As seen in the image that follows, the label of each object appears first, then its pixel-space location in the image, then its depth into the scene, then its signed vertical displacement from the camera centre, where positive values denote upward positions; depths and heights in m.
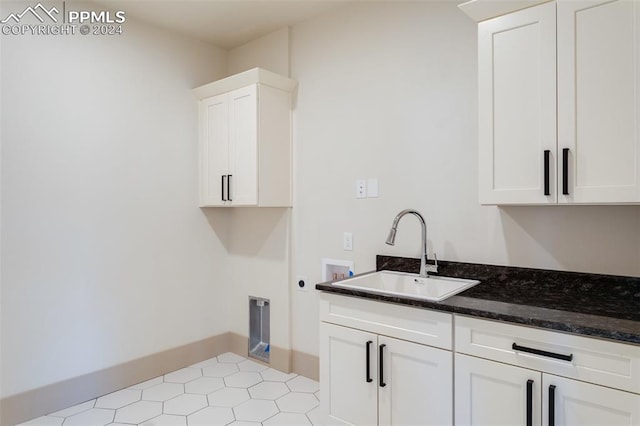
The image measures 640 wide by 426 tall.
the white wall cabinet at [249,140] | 2.66 +0.51
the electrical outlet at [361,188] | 2.47 +0.14
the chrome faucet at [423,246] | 2.06 -0.20
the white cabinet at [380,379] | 1.59 -0.77
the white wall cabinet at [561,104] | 1.42 +0.43
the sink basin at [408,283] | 2.01 -0.40
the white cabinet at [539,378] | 1.22 -0.59
